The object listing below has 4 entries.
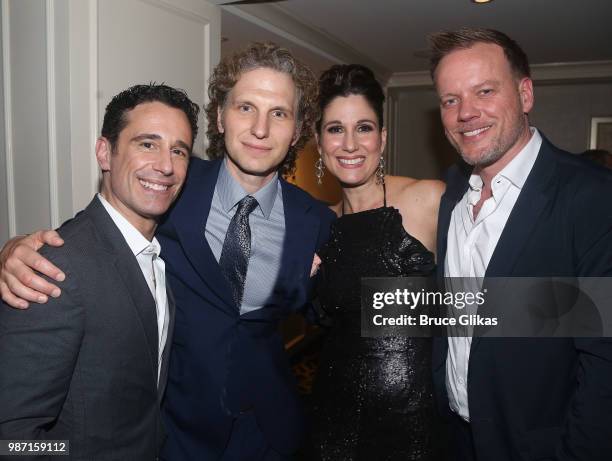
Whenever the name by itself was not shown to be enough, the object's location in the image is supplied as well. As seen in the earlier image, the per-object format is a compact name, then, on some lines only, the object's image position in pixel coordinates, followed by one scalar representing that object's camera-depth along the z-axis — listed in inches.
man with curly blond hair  72.1
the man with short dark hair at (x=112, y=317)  47.2
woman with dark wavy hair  79.7
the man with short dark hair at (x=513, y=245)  57.7
